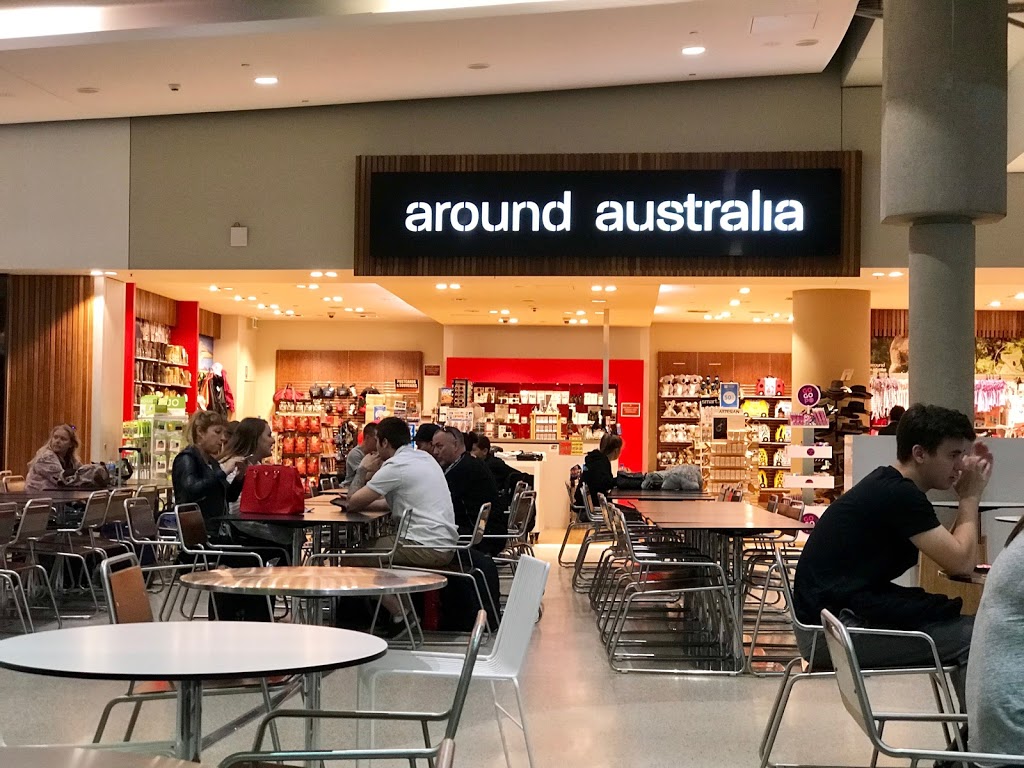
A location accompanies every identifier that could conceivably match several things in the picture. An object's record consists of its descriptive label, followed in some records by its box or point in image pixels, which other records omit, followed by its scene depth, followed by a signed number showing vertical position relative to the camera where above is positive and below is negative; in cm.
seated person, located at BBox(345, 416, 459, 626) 698 -56
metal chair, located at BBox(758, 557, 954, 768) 374 -84
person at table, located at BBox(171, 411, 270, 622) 700 -47
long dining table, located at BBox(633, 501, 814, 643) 648 -65
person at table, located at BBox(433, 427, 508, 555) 822 -56
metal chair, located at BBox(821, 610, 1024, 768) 280 -70
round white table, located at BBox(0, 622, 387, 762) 252 -55
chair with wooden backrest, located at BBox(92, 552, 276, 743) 357 -64
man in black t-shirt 386 -45
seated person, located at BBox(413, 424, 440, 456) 841 -24
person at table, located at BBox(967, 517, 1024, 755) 238 -48
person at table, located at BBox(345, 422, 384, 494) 855 -48
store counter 1522 -106
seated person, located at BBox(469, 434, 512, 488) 1119 -55
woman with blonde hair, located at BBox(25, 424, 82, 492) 909 -50
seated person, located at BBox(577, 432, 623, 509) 1089 -61
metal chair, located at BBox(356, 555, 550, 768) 388 -81
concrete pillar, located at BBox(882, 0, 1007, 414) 679 +137
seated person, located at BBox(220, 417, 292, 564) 762 -30
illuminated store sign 1080 +163
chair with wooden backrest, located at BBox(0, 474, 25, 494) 933 -67
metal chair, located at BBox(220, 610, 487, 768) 267 -74
